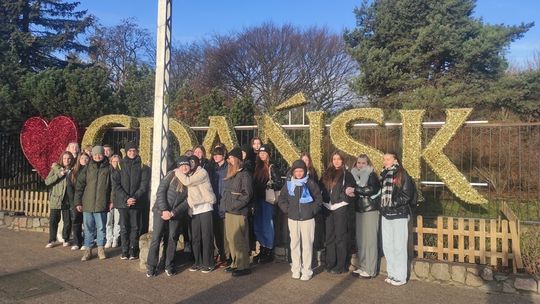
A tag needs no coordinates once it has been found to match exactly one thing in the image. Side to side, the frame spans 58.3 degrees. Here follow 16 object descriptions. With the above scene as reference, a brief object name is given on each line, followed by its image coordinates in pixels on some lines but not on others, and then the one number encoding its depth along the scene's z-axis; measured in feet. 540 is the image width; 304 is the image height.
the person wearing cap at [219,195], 23.67
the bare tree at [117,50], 106.93
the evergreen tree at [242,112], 52.23
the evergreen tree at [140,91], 82.97
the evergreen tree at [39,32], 60.64
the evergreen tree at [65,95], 43.09
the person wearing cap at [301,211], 21.20
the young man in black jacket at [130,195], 24.35
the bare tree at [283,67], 107.76
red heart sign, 40.09
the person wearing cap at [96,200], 24.68
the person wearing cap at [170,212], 21.59
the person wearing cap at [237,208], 21.53
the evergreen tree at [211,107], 55.16
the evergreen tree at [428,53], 61.98
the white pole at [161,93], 24.12
